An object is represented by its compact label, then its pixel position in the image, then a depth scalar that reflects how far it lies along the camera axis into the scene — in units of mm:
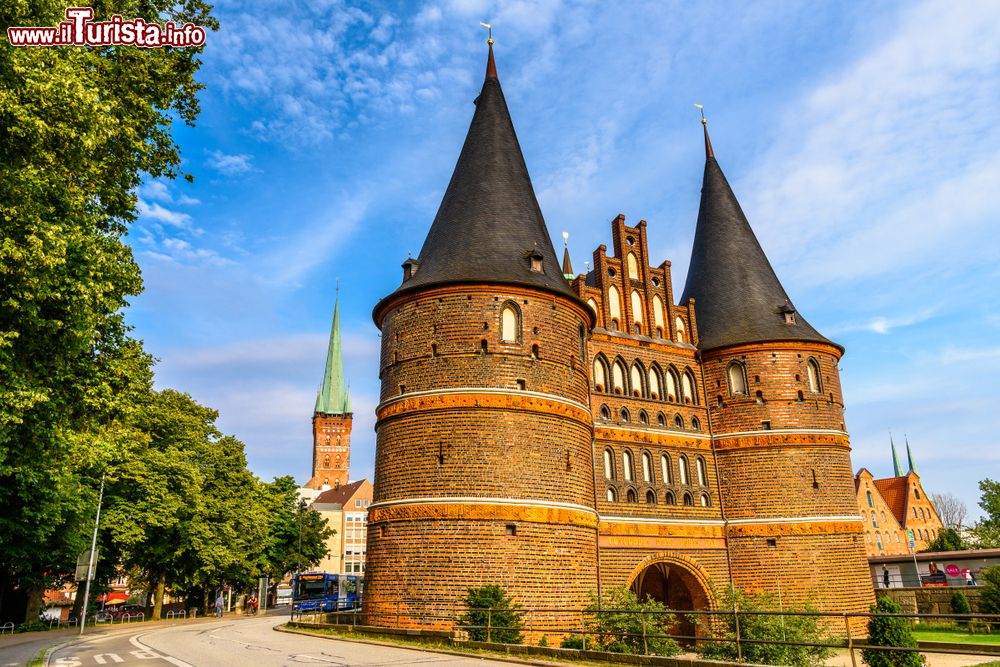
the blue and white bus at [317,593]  42675
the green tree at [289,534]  47188
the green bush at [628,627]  16986
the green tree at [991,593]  25875
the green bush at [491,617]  17078
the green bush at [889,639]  16938
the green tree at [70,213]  10164
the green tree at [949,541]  47406
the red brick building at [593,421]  19844
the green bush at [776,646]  16297
